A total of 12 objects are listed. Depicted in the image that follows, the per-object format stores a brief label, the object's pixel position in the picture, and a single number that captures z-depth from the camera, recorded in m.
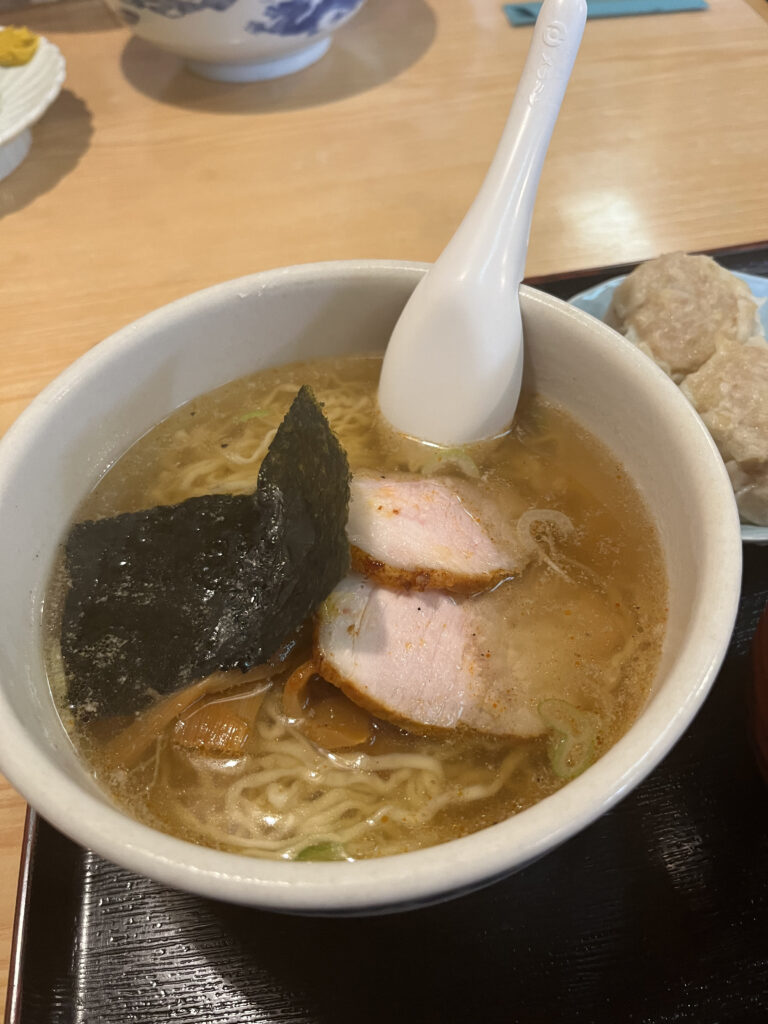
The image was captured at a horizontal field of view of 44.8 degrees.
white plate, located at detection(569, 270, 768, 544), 0.36
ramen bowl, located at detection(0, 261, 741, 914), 0.18
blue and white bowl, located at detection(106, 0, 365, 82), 0.42
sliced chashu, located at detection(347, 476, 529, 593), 0.25
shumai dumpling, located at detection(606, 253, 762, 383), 0.34
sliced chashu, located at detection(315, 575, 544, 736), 0.24
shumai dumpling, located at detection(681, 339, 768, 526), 0.31
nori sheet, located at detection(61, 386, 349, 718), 0.23
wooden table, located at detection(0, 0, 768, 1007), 0.39
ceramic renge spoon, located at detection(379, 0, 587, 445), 0.27
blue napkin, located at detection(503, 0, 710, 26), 0.52
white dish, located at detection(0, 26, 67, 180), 0.43
